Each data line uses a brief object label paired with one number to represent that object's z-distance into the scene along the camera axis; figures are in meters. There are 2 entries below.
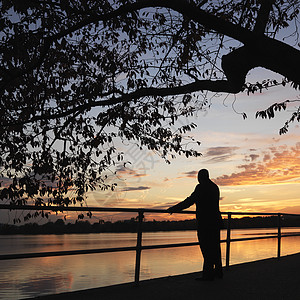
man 6.93
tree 6.25
